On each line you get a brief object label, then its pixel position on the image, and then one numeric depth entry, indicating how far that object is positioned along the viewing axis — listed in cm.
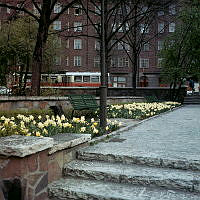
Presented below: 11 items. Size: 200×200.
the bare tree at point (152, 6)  1850
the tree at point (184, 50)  2348
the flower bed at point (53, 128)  515
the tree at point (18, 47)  2223
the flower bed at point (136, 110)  1172
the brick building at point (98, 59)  4909
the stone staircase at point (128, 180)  370
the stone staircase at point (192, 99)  2746
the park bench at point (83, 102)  1035
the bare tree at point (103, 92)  723
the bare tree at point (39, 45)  1305
